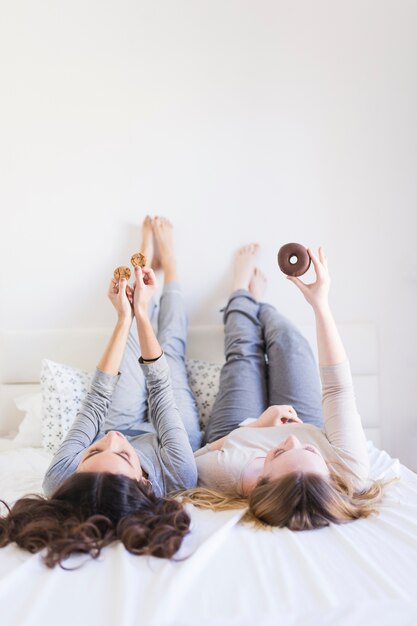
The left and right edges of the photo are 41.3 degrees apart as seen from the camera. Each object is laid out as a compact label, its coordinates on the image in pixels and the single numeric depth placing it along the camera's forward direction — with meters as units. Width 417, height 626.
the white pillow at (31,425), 2.01
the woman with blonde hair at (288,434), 1.21
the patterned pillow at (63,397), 1.89
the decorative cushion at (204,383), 2.10
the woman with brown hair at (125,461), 1.09
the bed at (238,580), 0.87
